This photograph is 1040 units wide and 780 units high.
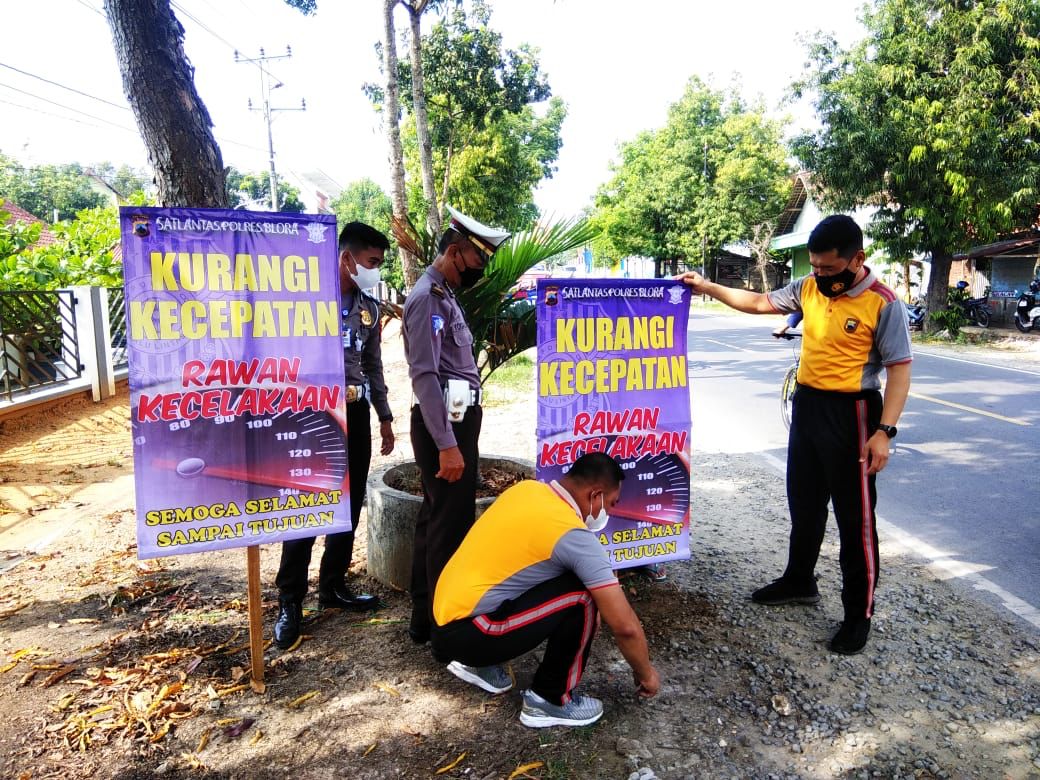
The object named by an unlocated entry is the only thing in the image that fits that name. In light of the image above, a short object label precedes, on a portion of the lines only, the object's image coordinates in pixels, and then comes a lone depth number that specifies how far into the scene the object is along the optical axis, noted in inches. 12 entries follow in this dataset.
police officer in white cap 109.8
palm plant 153.4
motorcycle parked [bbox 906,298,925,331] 712.4
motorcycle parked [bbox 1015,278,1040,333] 635.5
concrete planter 138.3
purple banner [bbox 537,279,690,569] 117.3
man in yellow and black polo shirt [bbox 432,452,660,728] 89.0
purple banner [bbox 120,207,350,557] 96.5
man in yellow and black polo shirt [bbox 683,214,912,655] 115.1
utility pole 1221.1
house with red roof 781.1
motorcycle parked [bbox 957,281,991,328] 714.2
